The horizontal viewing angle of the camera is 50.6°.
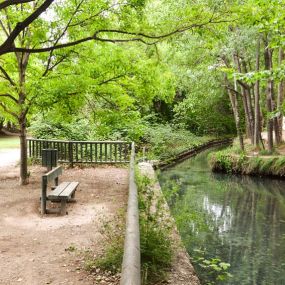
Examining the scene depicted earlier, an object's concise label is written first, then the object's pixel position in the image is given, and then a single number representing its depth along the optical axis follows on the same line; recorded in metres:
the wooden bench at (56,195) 6.65
